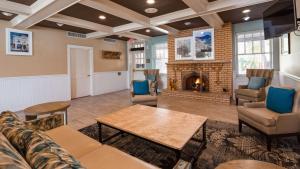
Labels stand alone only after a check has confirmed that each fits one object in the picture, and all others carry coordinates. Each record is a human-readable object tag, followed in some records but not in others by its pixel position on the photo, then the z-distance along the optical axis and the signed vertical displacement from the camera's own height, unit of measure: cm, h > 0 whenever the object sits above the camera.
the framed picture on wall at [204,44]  560 +125
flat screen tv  246 +100
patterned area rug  201 -96
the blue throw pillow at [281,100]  244 -32
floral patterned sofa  80 -41
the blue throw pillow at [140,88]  448 -19
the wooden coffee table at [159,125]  178 -58
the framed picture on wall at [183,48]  607 +119
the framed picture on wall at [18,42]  438 +112
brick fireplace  530 +24
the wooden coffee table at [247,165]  125 -66
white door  609 +38
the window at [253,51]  512 +89
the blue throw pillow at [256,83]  436 -10
